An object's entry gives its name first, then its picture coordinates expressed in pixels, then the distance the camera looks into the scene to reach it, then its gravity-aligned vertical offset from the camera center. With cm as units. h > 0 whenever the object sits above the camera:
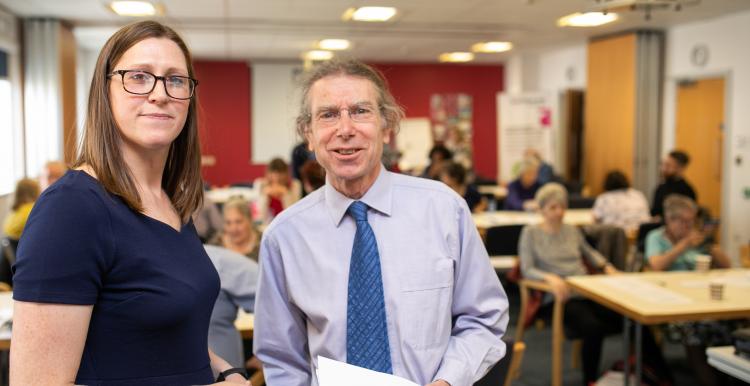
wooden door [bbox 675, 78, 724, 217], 945 +19
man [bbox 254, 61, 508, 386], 159 -29
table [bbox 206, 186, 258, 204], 882 -64
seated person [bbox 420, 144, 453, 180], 879 -11
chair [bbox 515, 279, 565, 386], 439 -115
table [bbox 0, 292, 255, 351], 310 -87
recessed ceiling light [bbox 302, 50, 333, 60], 1209 +168
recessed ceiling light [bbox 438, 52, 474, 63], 1251 +170
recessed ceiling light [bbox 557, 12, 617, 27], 730 +149
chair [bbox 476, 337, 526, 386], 216 -73
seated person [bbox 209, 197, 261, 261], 431 -54
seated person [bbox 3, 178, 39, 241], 518 -46
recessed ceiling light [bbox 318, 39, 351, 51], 1050 +163
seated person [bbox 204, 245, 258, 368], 301 -67
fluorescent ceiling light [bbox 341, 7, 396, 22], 755 +153
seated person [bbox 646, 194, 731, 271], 469 -67
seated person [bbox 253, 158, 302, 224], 657 -45
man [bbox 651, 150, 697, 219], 775 -39
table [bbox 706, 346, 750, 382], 270 -87
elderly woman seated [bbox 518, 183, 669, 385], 484 -74
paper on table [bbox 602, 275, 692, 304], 367 -81
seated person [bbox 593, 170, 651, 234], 715 -63
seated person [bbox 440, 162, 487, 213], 616 -26
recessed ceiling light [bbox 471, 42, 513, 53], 1082 +163
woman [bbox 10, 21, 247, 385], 109 -19
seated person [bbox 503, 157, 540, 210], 838 -50
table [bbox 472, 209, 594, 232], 678 -74
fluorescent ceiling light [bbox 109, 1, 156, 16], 704 +147
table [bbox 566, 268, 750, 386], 348 -82
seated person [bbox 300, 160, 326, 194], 441 -20
